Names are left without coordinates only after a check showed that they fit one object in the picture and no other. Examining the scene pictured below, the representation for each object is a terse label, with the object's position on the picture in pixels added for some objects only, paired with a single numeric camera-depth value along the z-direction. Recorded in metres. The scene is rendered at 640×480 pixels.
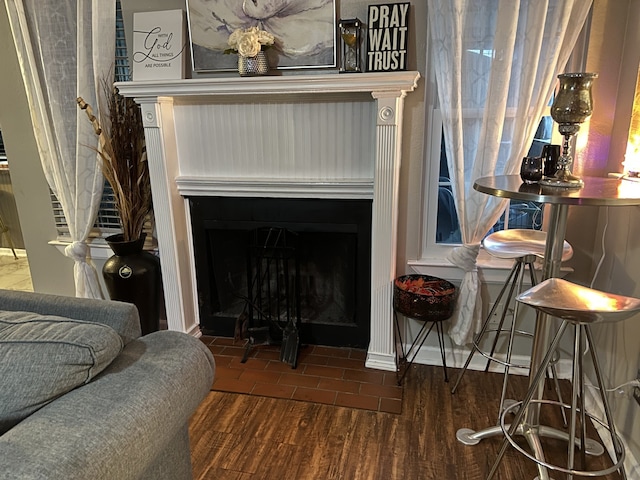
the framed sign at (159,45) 2.46
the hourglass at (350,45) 2.21
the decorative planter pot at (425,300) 2.28
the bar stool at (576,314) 1.31
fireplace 2.30
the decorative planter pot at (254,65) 2.31
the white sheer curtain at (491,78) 2.02
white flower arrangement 2.25
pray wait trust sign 2.19
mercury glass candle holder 1.62
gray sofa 0.89
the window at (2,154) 4.99
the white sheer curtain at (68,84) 2.53
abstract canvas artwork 2.28
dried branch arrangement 2.62
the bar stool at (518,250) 1.94
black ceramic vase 2.65
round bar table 1.44
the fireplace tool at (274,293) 2.64
